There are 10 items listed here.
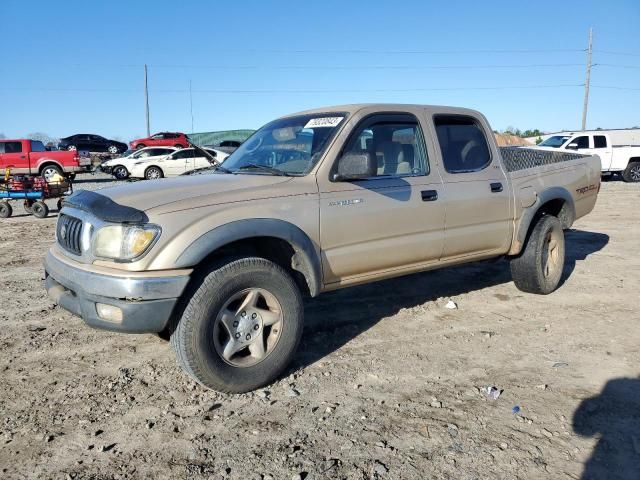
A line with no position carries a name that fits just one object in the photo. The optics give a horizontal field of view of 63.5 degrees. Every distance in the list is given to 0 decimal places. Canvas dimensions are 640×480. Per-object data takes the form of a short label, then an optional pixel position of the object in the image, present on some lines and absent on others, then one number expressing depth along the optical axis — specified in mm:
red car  33312
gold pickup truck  3070
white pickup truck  19094
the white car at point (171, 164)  20984
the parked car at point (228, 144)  32906
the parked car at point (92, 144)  34531
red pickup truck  19836
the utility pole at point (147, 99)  45406
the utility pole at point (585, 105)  39875
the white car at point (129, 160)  21938
